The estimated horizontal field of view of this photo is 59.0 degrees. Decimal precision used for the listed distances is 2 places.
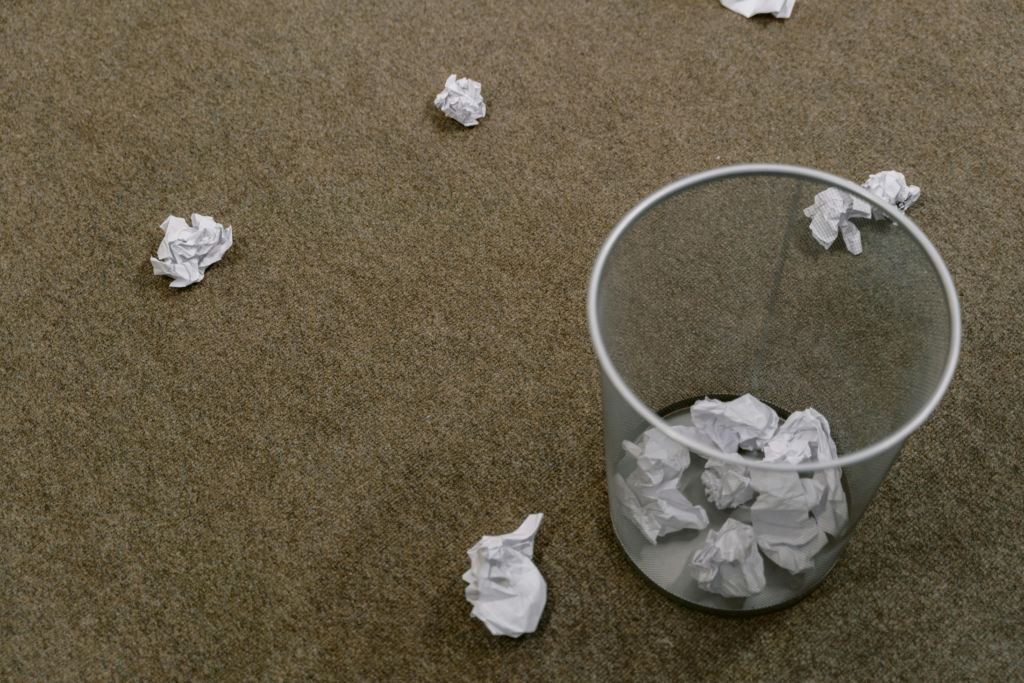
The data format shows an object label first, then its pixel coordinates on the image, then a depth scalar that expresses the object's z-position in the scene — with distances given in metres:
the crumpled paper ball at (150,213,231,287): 1.17
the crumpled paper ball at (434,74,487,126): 1.27
